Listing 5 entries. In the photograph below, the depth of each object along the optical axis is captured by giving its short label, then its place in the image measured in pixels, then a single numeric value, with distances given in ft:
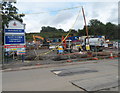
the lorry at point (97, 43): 79.86
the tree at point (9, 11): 61.25
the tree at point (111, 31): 294.89
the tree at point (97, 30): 317.42
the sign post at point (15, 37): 41.39
